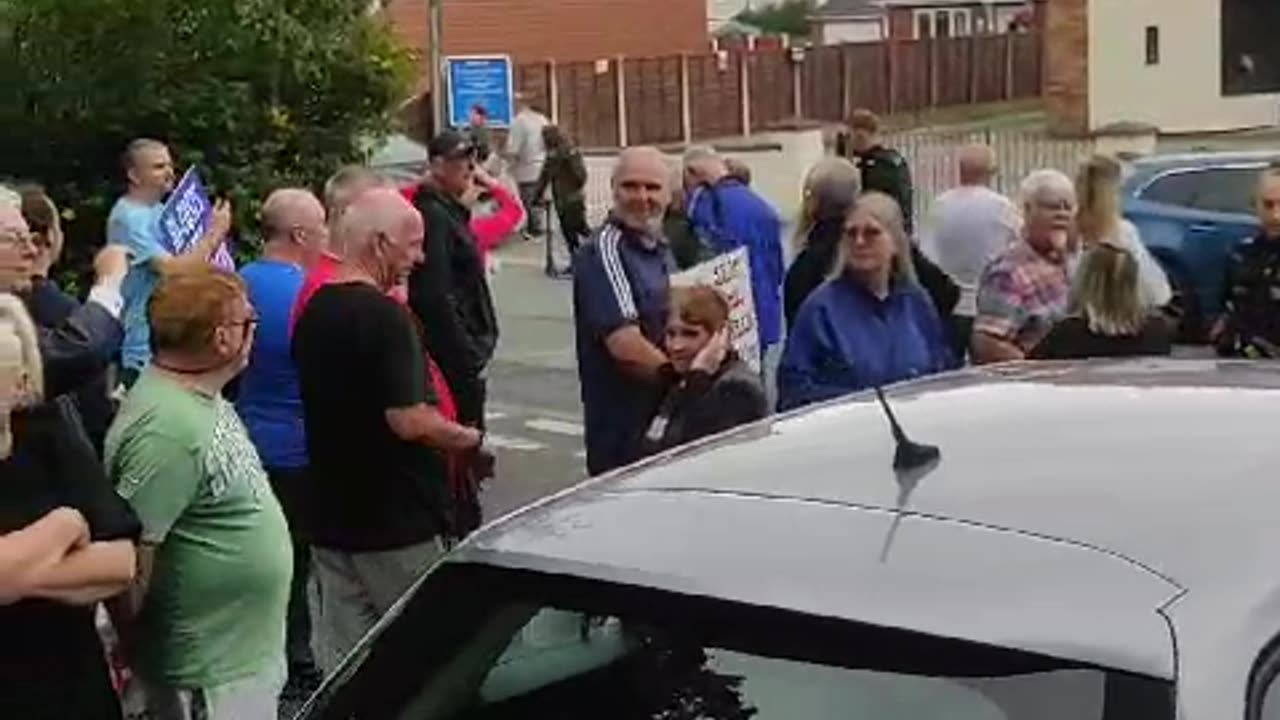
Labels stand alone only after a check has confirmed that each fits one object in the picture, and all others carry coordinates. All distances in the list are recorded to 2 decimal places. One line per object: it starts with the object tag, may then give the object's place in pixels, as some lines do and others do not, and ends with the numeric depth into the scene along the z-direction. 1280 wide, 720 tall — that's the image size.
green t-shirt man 5.25
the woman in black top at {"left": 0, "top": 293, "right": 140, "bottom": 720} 4.53
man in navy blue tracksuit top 7.73
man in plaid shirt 8.55
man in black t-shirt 6.41
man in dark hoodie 9.02
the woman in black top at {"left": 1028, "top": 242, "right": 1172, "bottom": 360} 7.57
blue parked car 16.20
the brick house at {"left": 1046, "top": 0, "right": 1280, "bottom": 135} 38.97
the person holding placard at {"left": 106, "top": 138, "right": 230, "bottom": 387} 8.01
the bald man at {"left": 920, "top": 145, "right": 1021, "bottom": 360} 11.23
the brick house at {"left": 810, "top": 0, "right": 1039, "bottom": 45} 66.75
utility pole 15.62
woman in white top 8.66
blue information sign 21.55
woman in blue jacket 7.38
